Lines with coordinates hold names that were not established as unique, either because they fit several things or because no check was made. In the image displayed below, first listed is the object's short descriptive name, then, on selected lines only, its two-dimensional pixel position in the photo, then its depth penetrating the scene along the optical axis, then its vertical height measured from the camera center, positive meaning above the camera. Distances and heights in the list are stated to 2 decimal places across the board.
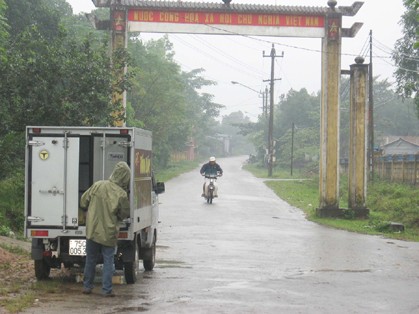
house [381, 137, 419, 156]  84.68 +3.09
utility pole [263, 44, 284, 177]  65.31 +3.06
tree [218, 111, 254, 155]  193.11 +6.16
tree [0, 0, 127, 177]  17.17 +1.86
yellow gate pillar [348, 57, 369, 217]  25.22 +1.16
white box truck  11.05 -0.17
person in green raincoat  10.27 -0.60
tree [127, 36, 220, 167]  55.94 +5.45
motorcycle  29.73 -0.61
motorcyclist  30.22 +0.14
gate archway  24.36 +4.59
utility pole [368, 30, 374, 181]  41.02 +2.08
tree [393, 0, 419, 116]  56.25 +8.57
